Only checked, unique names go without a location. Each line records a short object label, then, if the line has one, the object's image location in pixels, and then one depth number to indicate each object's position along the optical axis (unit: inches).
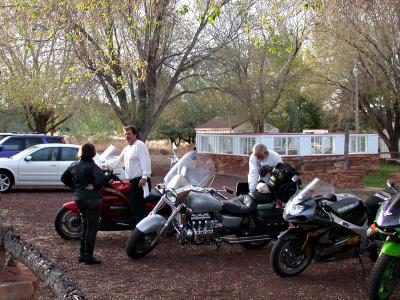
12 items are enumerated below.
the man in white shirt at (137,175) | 336.8
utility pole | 1166.3
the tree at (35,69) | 653.9
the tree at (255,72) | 748.6
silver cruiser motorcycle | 296.8
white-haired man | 337.1
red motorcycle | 342.0
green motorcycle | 216.2
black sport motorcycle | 261.3
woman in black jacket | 288.5
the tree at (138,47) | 511.2
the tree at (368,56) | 559.2
